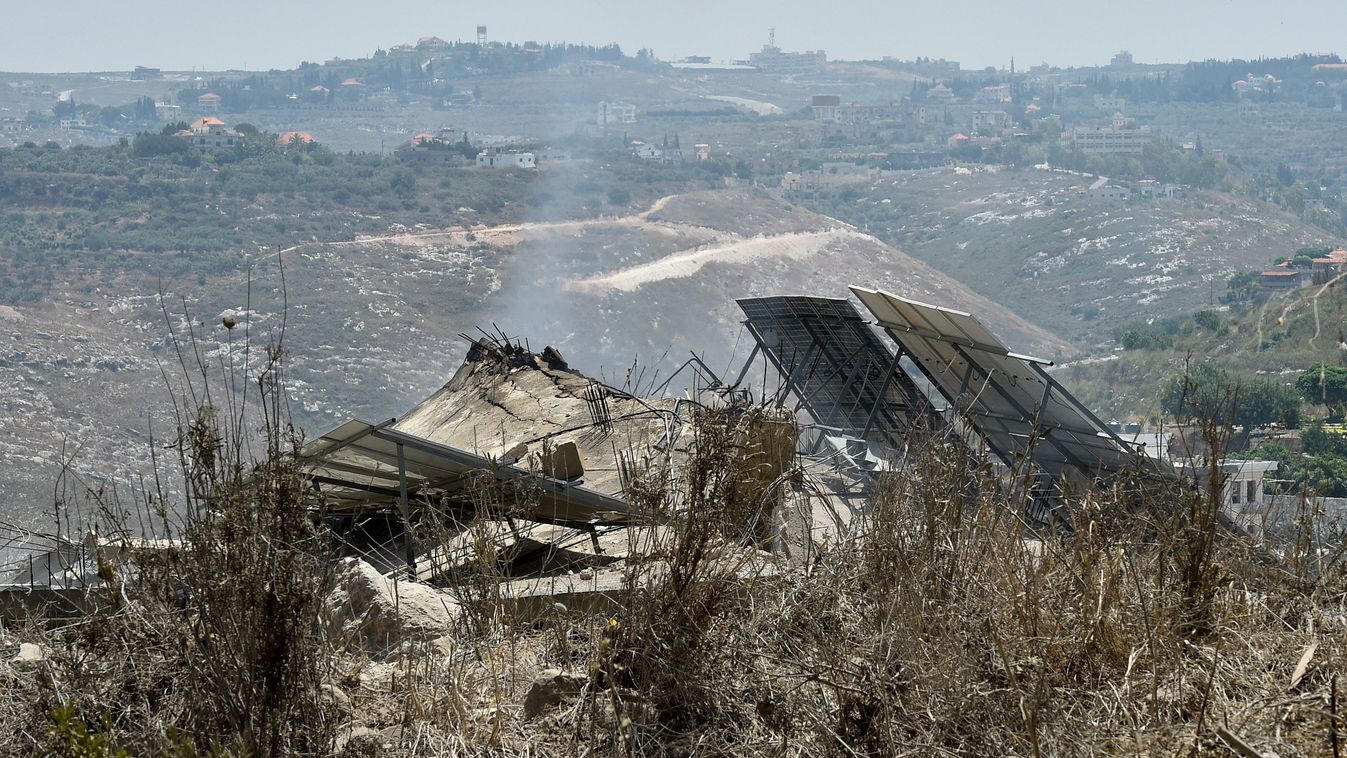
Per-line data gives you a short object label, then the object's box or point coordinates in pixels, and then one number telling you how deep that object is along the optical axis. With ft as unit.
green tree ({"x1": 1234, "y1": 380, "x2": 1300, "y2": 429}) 290.76
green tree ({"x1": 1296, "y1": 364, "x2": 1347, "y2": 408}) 284.20
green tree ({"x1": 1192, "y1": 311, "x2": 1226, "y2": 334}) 443.73
